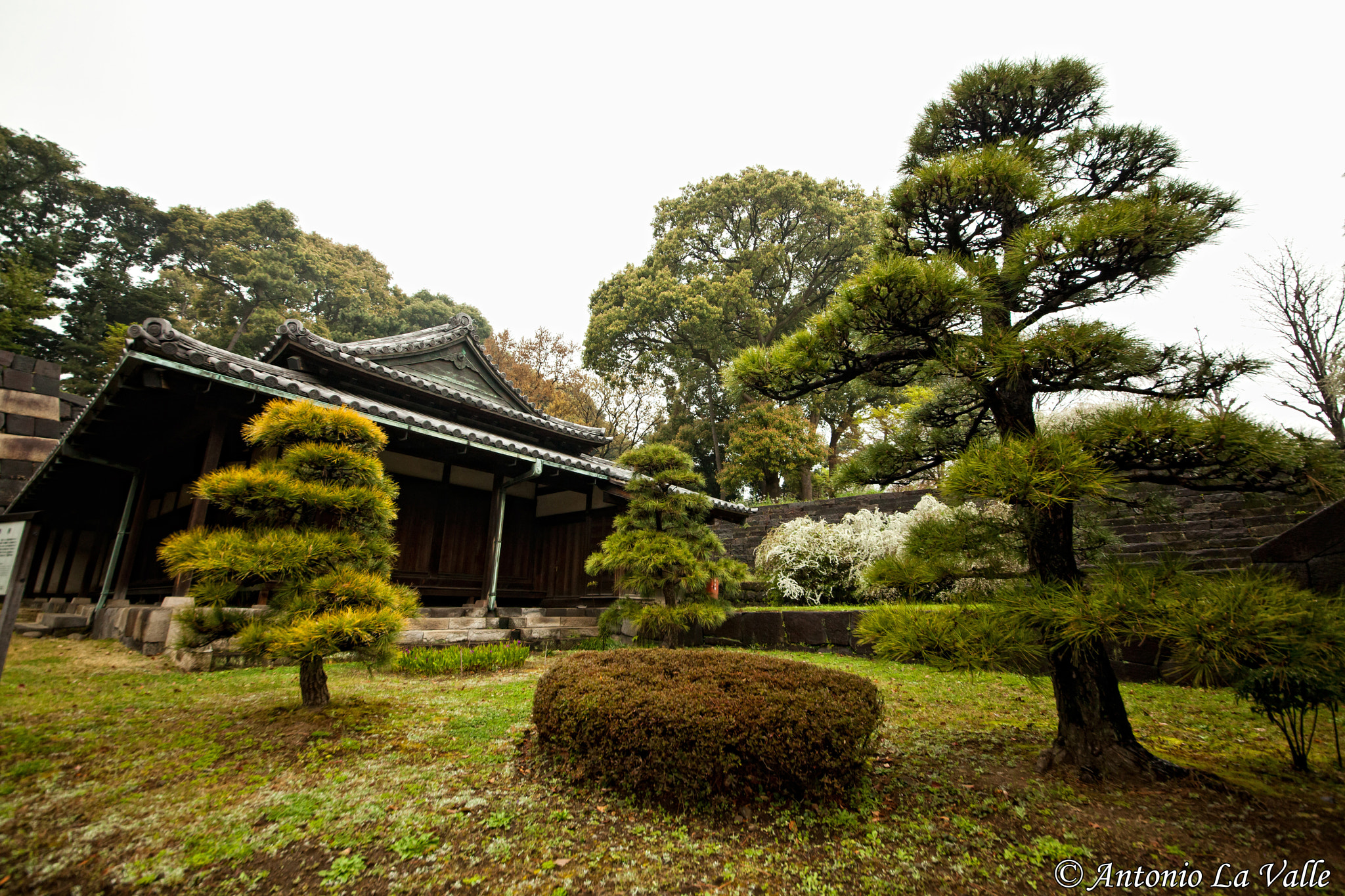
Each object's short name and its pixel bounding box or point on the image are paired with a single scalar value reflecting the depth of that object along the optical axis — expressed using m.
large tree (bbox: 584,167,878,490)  19.75
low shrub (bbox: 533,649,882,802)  2.39
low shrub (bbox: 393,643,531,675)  5.68
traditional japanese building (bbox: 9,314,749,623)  6.48
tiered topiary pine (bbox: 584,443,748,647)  6.13
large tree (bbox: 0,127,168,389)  19.42
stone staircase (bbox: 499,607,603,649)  7.93
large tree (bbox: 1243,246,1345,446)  10.03
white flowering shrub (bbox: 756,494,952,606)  9.31
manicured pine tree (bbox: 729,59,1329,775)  2.53
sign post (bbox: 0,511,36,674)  2.76
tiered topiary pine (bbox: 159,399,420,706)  3.41
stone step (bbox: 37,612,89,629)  8.62
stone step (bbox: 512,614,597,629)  8.13
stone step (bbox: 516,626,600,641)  7.88
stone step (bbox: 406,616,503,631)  7.21
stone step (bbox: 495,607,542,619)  8.27
